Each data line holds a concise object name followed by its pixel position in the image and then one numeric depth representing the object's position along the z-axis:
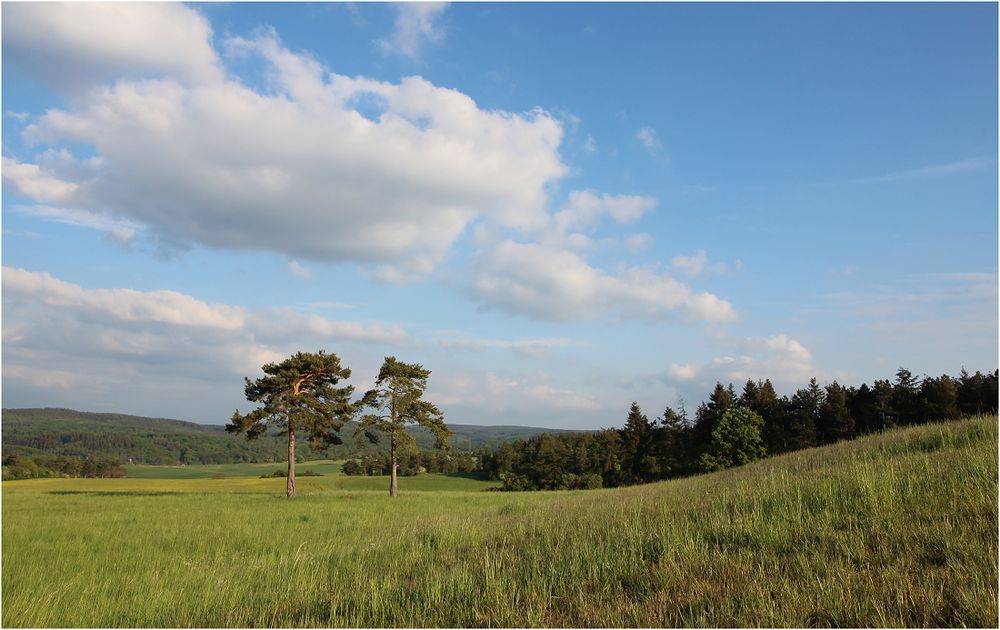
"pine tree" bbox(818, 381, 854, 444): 70.94
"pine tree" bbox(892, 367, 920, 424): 66.44
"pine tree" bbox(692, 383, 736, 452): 76.88
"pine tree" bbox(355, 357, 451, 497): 42.28
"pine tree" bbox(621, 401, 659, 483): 88.00
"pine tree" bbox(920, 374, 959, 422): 61.66
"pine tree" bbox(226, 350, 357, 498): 38.66
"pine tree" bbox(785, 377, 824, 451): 70.31
